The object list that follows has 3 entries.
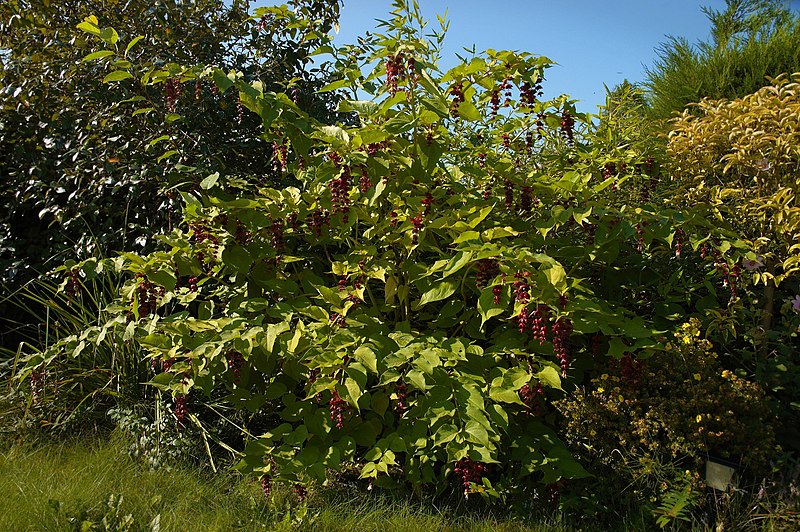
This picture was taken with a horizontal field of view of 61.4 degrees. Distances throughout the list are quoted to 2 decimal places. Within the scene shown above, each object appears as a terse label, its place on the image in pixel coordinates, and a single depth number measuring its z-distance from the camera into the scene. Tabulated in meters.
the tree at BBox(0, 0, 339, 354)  4.20
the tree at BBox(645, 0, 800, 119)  5.47
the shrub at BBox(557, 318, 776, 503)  2.75
